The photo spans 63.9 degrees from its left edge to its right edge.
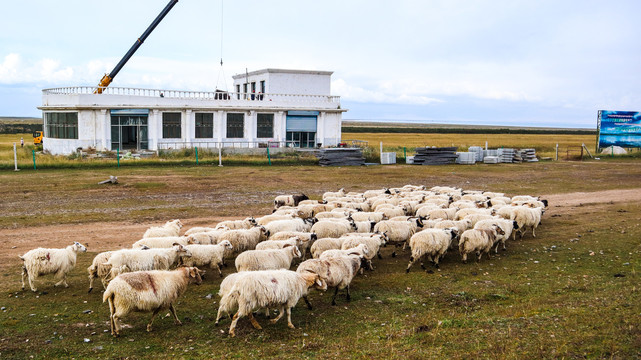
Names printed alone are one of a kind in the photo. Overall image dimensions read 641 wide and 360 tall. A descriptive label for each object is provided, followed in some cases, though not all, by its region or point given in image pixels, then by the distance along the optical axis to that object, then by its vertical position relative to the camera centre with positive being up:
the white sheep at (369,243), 12.18 -2.39
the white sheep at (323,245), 12.13 -2.44
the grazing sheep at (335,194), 20.81 -2.06
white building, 38.47 +1.95
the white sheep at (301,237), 12.78 -2.37
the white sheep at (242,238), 12.89 -2.43
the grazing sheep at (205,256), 11.66 -2.62
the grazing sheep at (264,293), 8.59 -2.57
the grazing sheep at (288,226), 13.92 -2.27
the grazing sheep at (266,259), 10.73 -2.49
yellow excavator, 49.94 -0.21
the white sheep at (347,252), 11.06 -2.37
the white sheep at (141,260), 10.46 -2.49
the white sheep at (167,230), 13.29 -2.38
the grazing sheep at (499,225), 13.84 -2.18
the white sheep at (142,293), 8.49 -2.58
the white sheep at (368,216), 15.22 -2.16
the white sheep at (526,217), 15.96 -2.21
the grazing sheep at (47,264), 10.67 -2.61
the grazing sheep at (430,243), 12.48 -2.41
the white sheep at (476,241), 12.98 -2.43
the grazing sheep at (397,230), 13.80 -2.31
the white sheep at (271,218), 14.76 -2.20
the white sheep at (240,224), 14.36 -2.31
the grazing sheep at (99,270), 10.59 -2.70
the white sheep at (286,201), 19.39 -2.20
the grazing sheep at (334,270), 10.05 -2.50
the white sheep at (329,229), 13.73 -2.30
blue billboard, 47.56 +1.87
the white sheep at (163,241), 12.15 -2.39
